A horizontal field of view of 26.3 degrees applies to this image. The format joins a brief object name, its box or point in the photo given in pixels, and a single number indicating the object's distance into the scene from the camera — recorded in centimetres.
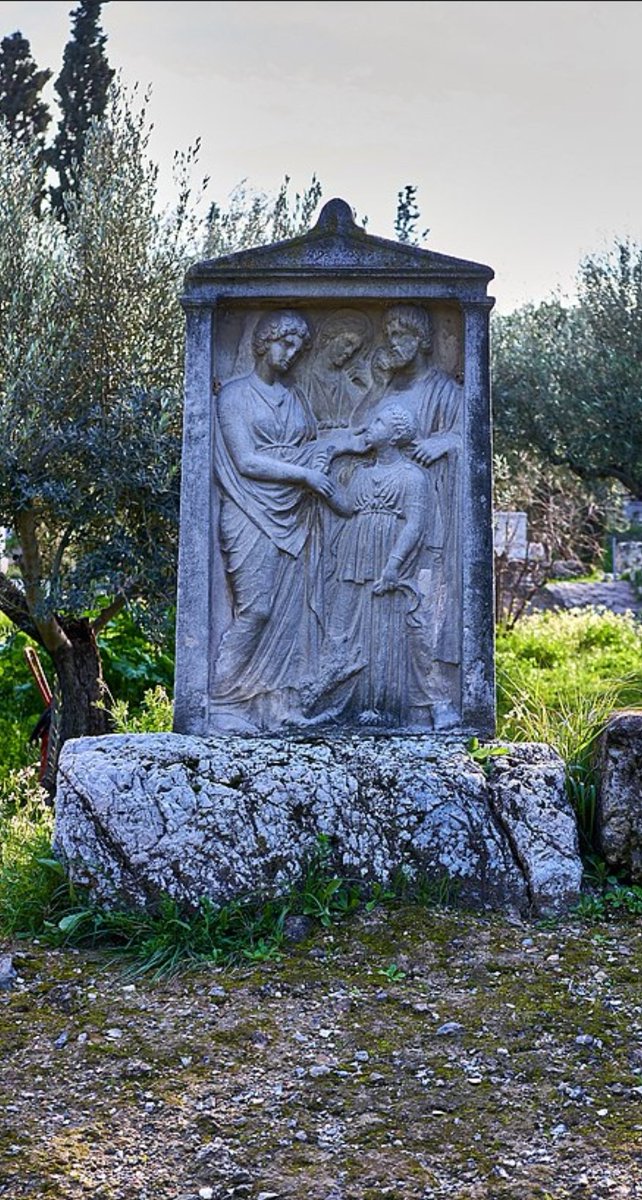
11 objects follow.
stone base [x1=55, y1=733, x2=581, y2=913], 577
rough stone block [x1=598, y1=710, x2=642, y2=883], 602
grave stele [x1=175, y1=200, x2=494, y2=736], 658
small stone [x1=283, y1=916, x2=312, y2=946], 558
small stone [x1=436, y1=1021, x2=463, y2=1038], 479
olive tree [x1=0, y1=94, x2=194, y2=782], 880
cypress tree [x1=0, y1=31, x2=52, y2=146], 1393
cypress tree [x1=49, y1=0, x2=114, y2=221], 1388
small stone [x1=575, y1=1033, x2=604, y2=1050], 470
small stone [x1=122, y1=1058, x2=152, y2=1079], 457
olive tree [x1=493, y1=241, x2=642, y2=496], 1359
